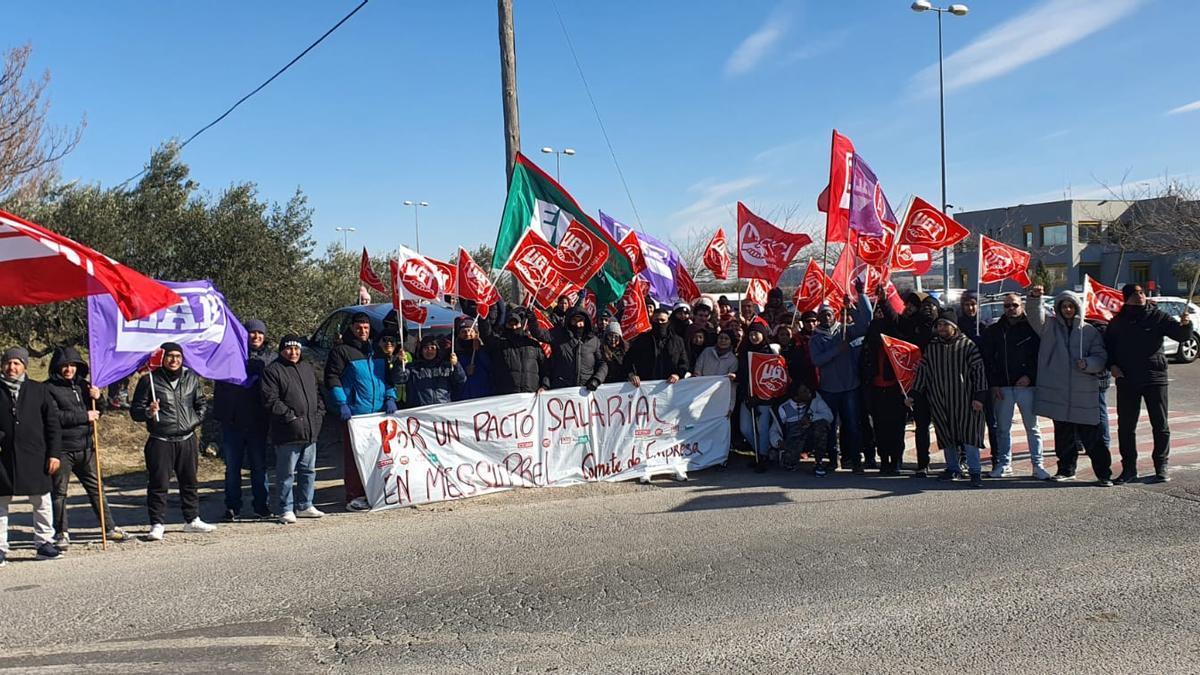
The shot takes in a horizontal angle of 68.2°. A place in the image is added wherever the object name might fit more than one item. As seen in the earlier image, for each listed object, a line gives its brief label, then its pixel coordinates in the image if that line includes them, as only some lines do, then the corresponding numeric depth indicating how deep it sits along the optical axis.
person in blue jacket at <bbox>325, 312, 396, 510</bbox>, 8.27
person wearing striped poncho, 8.50
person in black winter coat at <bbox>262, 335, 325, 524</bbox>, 7.72
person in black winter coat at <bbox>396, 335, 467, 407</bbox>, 8.88
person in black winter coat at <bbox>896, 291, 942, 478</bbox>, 8.86
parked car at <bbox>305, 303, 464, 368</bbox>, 12.20
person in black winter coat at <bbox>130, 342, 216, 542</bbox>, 7.28
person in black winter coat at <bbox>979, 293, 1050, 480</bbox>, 8.73
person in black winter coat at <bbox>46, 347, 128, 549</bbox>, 6.92
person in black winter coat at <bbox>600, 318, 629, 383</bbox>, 9.86
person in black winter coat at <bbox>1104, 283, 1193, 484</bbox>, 8.29
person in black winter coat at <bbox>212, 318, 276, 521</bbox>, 7.99
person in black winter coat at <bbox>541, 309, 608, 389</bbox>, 9.44
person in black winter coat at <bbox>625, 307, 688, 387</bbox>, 9.94
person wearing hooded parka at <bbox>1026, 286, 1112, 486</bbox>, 8.35
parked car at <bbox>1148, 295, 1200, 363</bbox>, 20.45
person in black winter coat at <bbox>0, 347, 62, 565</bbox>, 6.48
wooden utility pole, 11.95
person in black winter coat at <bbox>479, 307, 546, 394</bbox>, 9.12
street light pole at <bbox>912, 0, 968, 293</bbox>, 23.92
